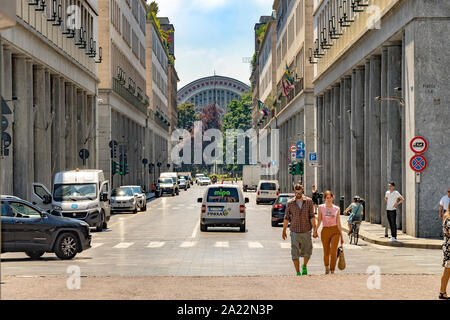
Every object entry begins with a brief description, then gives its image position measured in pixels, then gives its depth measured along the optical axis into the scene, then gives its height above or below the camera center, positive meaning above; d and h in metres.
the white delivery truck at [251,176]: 104.75 -0.80
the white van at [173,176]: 93.61 -0.64
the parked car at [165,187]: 90.62 -1.75
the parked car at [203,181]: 144.25 -1.86
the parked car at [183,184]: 120.06 -1.93
